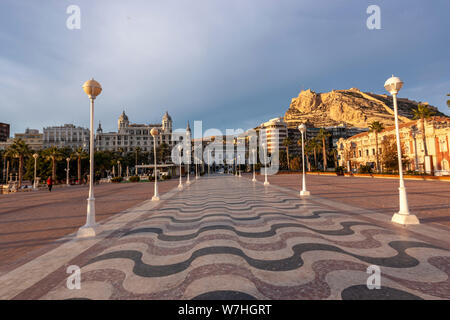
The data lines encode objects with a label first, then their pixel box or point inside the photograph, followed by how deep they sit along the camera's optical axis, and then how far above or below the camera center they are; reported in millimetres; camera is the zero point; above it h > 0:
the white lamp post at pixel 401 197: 5758 -965
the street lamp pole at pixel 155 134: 12039 +2353
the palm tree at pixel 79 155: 46225 +4178
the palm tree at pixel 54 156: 41362 +3481
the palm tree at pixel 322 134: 51766 +8173
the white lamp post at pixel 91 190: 5453 -541
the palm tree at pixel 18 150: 37406 +4330
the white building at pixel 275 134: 126000 +21024
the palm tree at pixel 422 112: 34506 +8779
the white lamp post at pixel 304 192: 12059 -1523
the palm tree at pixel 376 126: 42469 +8045
